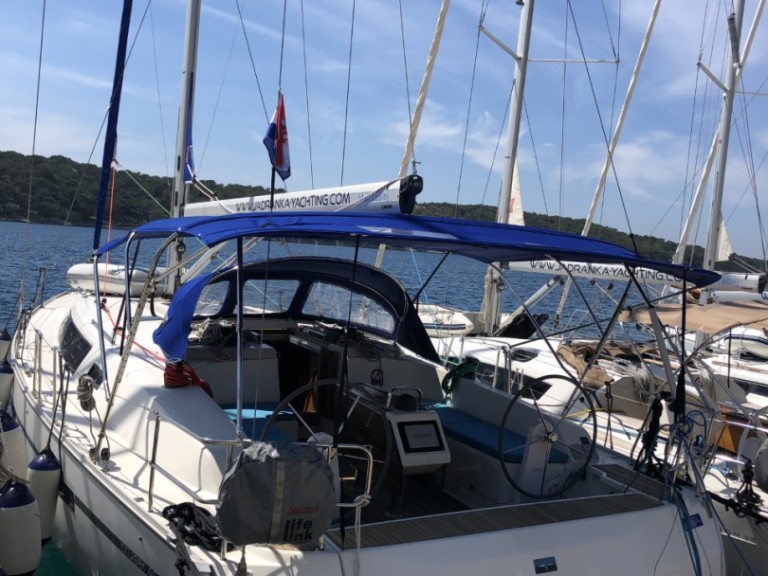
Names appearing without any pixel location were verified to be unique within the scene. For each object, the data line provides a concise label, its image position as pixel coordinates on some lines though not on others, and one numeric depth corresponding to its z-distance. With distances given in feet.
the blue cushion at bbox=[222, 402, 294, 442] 14.62
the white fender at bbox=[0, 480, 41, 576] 14.20
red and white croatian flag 14.49
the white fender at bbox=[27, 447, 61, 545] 16.14
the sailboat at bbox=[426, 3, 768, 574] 19.83
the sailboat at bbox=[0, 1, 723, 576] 10.55
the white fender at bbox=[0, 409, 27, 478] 18.69
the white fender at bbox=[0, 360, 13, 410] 23.65
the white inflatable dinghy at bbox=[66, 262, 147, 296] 29.07
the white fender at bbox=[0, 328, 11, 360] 28.12
